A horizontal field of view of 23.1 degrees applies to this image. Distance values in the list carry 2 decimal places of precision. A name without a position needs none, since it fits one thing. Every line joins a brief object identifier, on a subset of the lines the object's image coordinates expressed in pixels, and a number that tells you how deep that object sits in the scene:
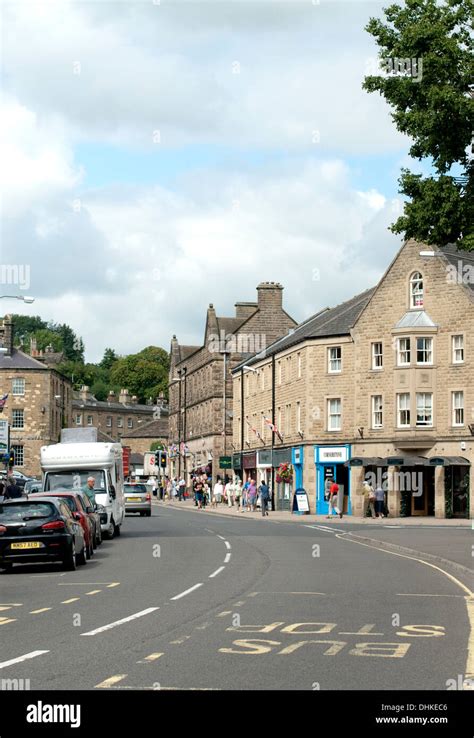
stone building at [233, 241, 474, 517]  55.25
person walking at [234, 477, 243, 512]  68.19
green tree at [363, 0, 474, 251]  27.20
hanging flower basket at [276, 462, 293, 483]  64.81
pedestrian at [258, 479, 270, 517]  55.84
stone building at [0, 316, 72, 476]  110.06
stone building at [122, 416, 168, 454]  151.00
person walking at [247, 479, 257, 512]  63.01
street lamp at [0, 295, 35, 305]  37.22
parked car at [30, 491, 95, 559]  25.55
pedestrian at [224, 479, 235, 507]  70.26
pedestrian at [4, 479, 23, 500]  35.62
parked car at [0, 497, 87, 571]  22.45
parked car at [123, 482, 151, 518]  55.25
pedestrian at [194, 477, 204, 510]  68.44
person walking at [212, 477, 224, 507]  71.06
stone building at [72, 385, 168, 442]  163.00
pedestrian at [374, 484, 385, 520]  53.91
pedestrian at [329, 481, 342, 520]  53.72
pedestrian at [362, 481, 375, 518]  53.97
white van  32.91
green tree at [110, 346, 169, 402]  171.88
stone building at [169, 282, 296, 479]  94.50
